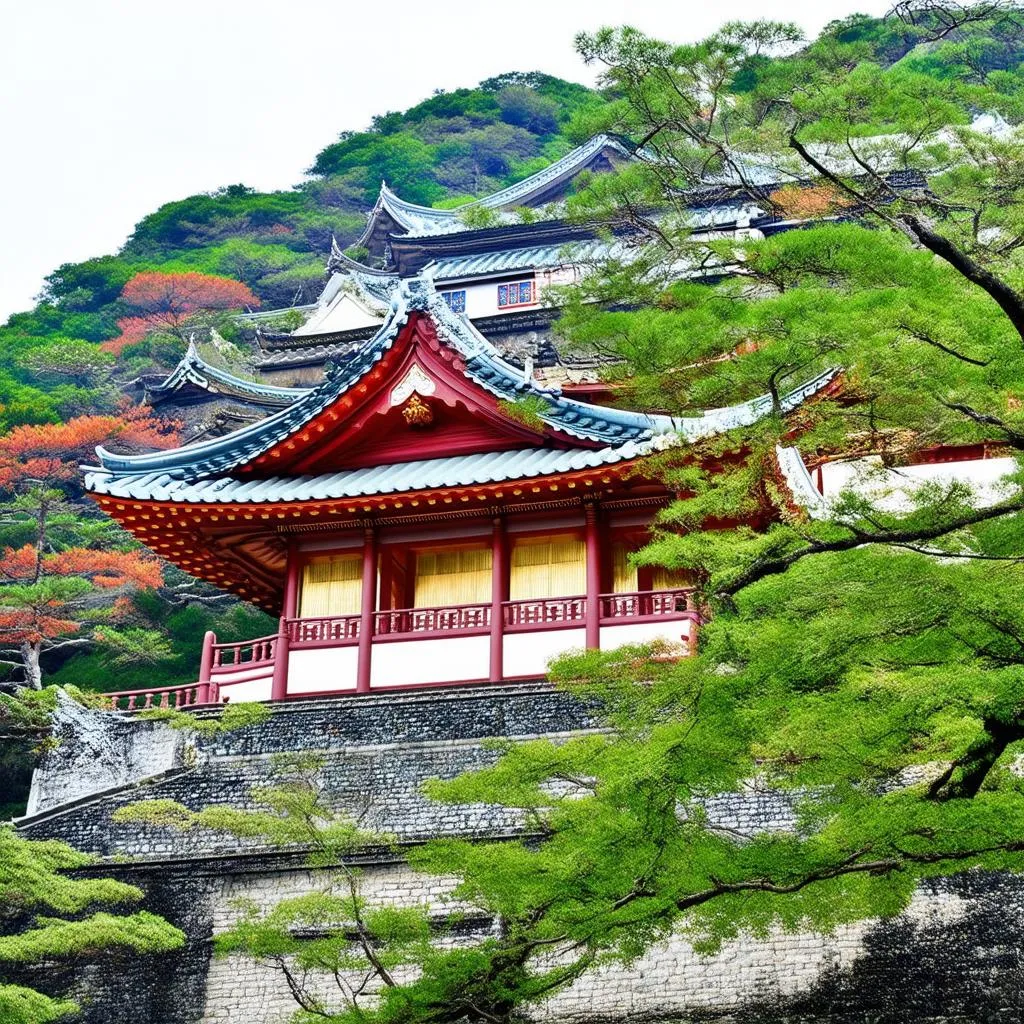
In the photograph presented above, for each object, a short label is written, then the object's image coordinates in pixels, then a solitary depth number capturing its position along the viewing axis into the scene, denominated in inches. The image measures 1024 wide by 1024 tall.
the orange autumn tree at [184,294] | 2148.1
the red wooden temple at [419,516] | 732.0
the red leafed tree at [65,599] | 1087.0
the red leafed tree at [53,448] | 1389.0
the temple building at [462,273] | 1568.7
